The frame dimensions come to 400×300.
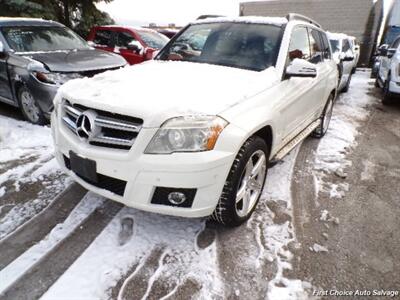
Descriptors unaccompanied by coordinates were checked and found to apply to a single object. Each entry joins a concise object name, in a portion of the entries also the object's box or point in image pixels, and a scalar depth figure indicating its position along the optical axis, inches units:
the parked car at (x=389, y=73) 296.5
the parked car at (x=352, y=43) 454.2
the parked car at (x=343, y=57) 297.2
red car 295.1
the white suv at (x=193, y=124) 88.1
